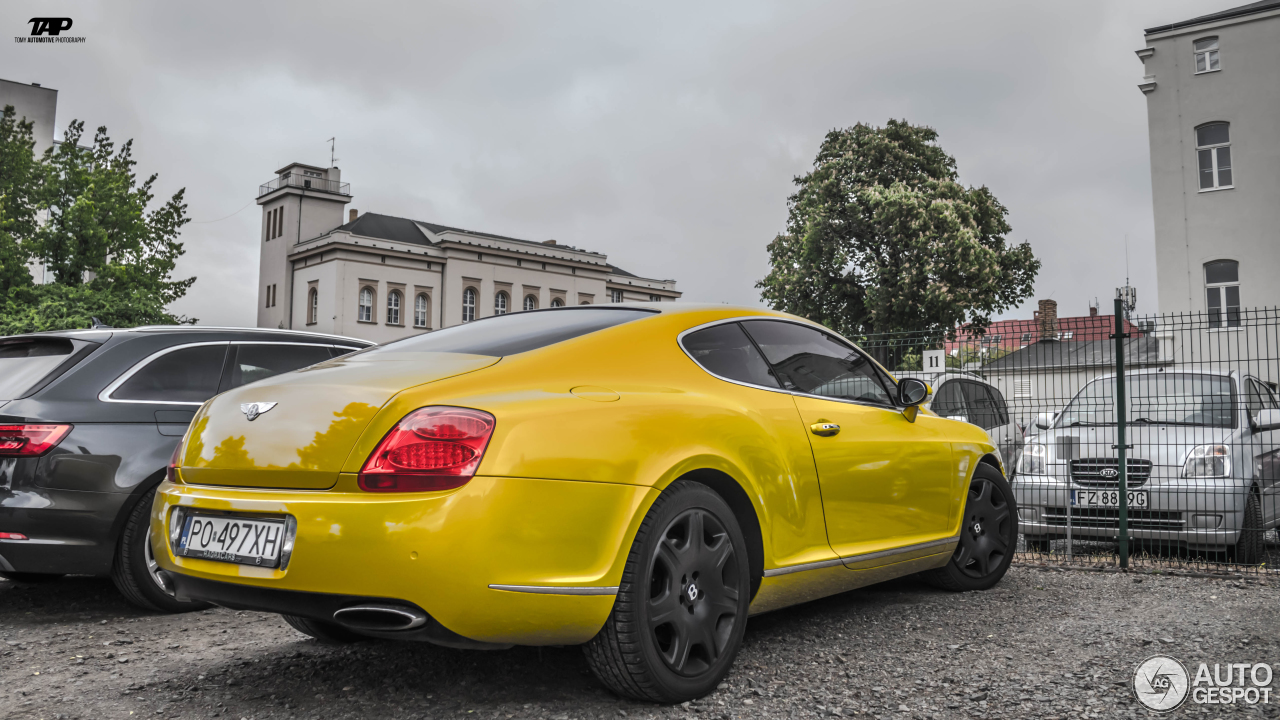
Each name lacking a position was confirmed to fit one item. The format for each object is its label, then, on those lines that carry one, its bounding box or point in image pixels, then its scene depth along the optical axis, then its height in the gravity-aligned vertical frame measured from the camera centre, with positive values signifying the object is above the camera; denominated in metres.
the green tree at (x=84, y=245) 25.16 +5.38
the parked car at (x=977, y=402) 8.10 +0.33
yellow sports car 2.79 -0.19
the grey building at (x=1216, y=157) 24.11 +7.55
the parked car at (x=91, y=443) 4.75 -0.06
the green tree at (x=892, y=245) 29.78 +6.59
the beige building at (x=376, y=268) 54.47 +10.37
